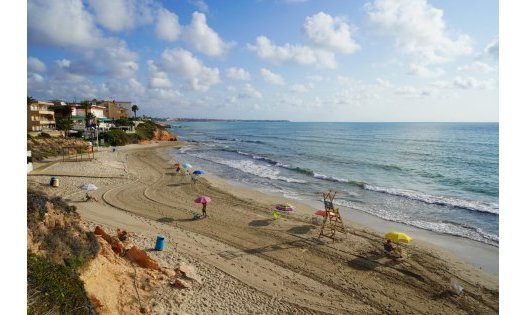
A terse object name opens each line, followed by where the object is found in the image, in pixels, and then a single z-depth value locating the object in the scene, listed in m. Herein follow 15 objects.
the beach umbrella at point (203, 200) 20.28
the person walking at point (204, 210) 20.20
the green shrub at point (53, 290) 6.81
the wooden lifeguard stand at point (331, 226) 17.58
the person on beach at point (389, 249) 15.60
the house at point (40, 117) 54.91
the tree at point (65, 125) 58.61
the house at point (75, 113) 62.88
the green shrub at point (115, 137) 60.32
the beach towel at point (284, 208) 22.00
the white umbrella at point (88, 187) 23.72
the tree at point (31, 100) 55.92
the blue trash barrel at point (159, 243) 14.41
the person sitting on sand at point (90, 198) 21.33
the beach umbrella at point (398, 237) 15.64
